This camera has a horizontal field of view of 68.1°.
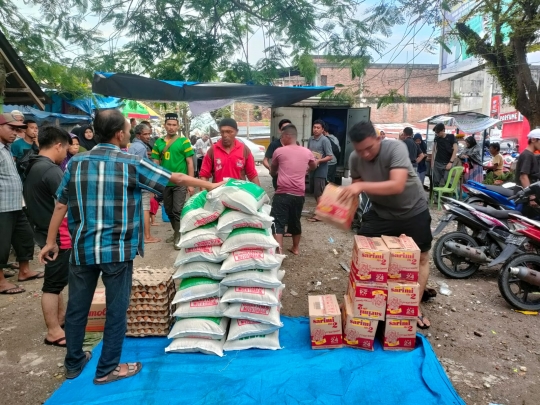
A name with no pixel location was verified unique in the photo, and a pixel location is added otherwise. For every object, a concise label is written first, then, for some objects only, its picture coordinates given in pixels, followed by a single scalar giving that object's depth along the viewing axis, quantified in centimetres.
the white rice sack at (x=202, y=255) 308
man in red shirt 454
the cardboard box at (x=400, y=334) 305
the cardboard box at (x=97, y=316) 343
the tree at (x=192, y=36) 550
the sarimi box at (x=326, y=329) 309
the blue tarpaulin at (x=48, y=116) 1031
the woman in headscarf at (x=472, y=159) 988
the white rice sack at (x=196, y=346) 298
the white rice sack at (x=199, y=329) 299
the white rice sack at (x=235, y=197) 312
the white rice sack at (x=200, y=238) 309
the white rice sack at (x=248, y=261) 303
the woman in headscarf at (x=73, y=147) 525
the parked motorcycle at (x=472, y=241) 464
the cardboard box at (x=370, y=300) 303
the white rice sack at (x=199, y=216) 316
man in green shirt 563
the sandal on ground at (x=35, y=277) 472
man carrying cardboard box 300
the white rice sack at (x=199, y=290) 305
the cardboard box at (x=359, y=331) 307
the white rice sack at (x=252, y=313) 303
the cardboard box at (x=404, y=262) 298
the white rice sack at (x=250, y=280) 303
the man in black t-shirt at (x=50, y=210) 315
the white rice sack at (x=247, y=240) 308
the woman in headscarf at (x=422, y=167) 1078
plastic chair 862
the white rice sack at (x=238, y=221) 312
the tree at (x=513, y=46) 786
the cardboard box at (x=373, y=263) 299
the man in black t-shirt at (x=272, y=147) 652
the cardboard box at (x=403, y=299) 301
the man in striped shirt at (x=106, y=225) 249
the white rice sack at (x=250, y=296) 300
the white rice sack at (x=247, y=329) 303
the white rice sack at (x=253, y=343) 306
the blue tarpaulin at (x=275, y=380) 252
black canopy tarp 541
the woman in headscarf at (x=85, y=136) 645
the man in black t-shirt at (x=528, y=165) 520
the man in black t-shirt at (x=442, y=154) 967
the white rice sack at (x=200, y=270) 309
